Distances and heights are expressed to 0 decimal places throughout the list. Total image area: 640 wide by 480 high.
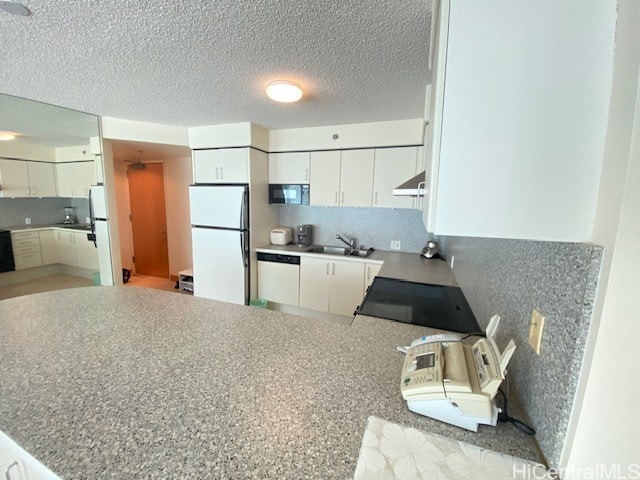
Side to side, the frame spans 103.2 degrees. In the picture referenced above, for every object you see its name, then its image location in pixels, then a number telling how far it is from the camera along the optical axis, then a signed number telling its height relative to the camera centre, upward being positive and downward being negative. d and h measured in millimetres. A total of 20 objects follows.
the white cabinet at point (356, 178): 2898 +362
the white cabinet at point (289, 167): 3113 +504
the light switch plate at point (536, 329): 668 -320
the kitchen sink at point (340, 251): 3114 -533
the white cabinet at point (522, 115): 500 +198
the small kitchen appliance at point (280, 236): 3326 -369
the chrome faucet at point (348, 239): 3284 -398
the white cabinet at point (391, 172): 2746 +408
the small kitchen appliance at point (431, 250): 2896 -460
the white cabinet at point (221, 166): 2926 +485
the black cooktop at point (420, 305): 1354 -595
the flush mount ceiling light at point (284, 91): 1814 +857
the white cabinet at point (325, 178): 3012 +364
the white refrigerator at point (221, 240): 2984 -412
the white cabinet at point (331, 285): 2830 -872
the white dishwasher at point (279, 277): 3086 -862
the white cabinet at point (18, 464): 574 -665
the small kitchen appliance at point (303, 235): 3322 -352
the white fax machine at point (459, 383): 645 -461
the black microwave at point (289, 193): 3150 +186
